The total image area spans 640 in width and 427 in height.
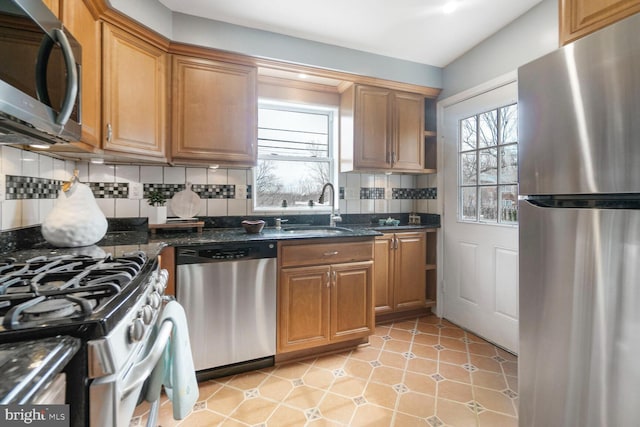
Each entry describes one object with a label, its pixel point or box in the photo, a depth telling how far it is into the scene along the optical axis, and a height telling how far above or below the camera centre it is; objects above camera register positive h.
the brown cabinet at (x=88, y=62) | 1.38 +0.81
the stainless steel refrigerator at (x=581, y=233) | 0.89 -0.07
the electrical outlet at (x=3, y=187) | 1.29 +0.11
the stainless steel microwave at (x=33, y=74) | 0.76 +0.41
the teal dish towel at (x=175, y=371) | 0.99 -0.54
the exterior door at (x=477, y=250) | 2.27 -0.32
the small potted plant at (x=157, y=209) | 2.06 +0.03
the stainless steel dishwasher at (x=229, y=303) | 1.80 -0.57
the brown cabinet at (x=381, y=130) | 2.67 +0.78
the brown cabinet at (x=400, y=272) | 2.71 -0.56
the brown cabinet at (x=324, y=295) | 2.04 -0.59
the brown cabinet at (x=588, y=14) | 1.06 +0.76
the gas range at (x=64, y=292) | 0.60 -0.21
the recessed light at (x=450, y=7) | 2.02 +1.43
